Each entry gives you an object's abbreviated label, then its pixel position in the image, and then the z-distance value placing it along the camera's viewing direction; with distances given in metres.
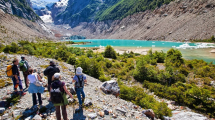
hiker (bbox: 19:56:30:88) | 7.62
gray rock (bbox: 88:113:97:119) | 6.16
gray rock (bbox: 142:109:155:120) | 8.34
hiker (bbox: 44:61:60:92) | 6.48
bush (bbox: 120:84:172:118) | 9.45
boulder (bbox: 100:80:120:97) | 10.13
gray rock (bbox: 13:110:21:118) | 5.58
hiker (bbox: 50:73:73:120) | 4.66
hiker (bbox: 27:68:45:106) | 5.72
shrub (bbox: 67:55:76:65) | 22.50
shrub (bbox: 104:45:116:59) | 38.16
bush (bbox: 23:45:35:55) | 28.68
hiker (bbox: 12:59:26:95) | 6.97
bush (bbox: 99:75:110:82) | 15.75
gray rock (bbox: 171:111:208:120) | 9.15
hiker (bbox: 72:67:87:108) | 6.16
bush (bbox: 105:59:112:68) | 25.08
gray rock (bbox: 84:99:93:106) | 6.91
